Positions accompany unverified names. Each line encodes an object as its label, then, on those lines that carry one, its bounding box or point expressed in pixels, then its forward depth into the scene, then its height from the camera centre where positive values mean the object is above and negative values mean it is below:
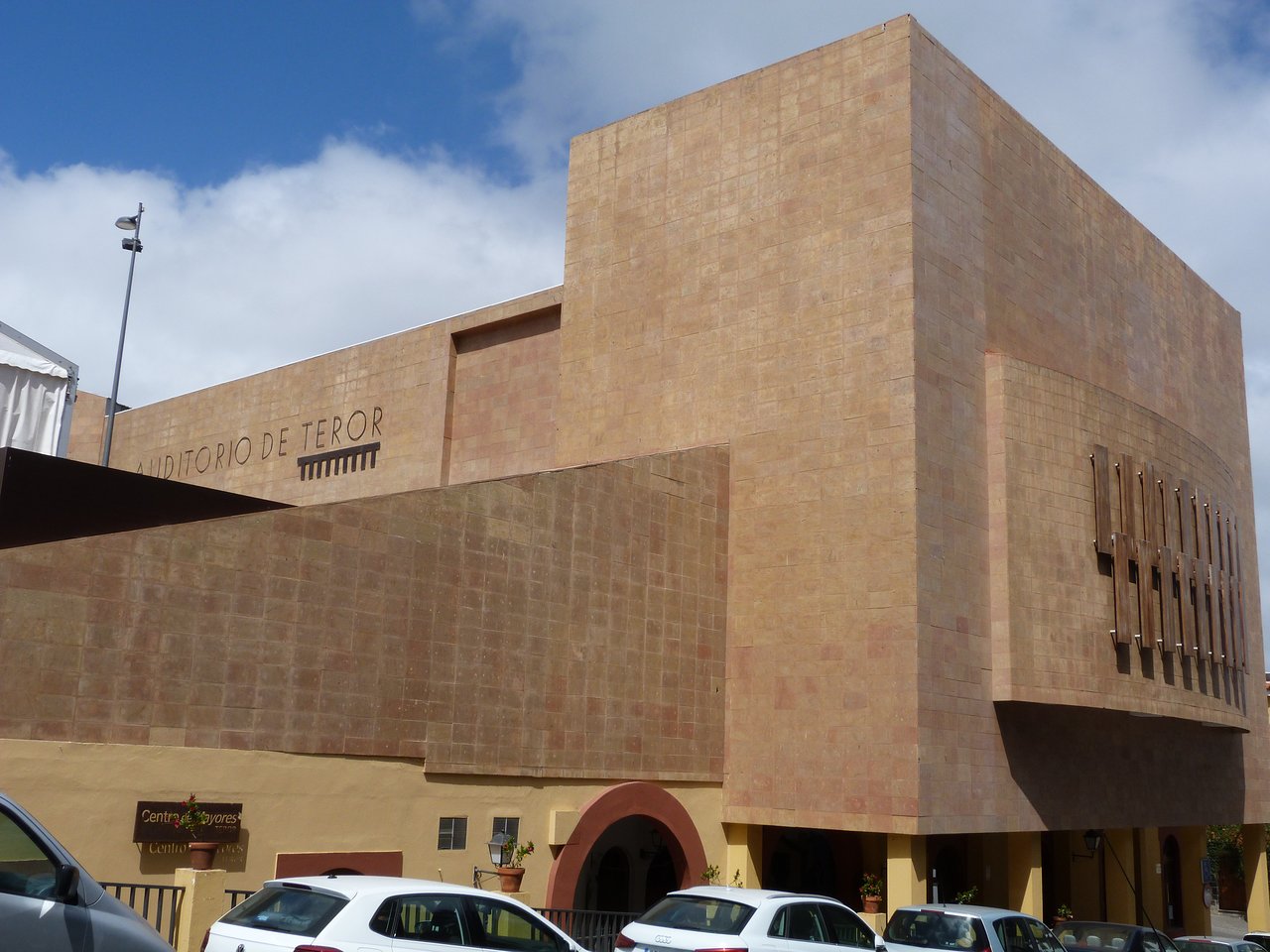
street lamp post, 31.98 +12.09
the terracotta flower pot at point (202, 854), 14.55 -1.10
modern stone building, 15.98 +3.04
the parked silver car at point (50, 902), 7.01 -0.83
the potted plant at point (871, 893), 21.72 -1.83
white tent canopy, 21.06 +5.60
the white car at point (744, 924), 12.91 -1.49
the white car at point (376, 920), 9.87 -1.23
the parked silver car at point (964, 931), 15.50 -1.72
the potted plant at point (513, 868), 18.27 -1.39
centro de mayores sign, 14.64 -0.80
